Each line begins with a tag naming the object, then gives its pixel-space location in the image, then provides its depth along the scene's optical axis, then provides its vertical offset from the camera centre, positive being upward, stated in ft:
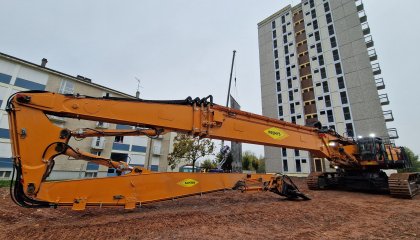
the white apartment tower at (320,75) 105.09 +60.95
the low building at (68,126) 68.74 +16.64
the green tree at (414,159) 218.79 +26.64
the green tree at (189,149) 95.25 +12.08
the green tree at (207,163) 138.32 +8.66
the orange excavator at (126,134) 14.71 +2.84
